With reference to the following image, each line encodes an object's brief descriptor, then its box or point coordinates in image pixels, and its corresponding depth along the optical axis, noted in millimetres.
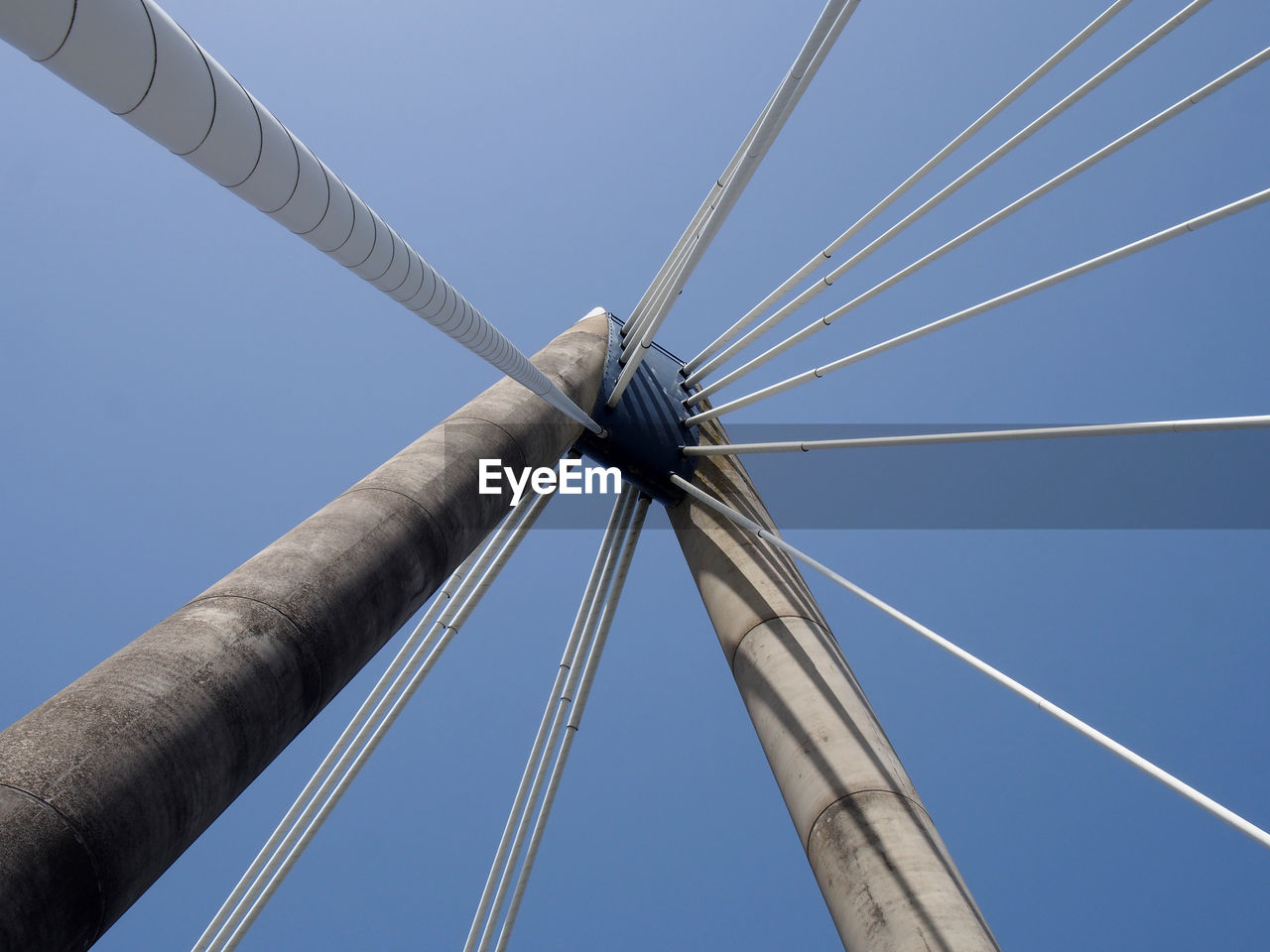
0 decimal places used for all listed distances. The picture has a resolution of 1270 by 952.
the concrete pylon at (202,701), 5945
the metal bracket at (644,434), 17500
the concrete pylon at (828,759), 11008
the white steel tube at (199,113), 3904
